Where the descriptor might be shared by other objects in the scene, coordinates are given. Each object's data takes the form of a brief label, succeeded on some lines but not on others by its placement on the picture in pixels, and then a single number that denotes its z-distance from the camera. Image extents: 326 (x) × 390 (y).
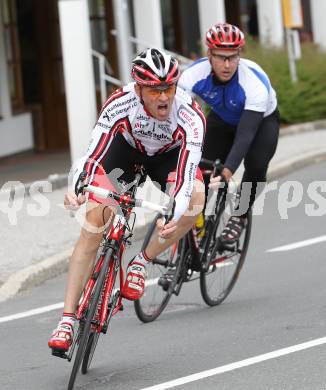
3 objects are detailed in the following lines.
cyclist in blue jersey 17.91
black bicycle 17.83
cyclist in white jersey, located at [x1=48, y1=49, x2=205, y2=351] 14.16
